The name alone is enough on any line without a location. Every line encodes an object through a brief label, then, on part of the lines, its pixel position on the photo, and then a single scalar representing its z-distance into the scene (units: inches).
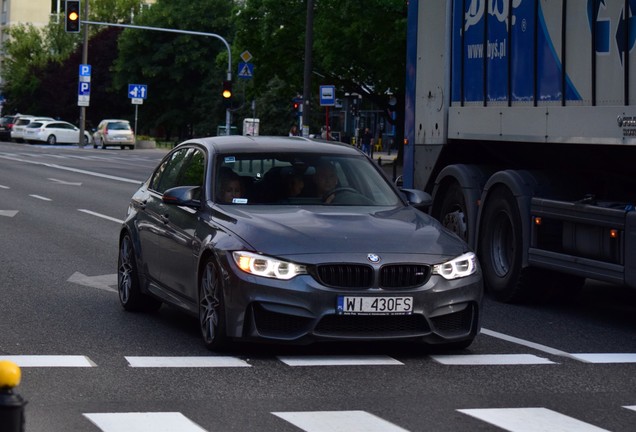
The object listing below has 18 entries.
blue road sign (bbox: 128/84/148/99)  3107.0
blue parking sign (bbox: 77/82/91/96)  3267.7
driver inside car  411.5
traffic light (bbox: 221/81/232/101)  1922.0
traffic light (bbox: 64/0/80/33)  1916.8
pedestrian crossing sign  1918.1
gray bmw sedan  358.9
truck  444.5
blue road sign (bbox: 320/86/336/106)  1740.0
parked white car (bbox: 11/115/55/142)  3454.7
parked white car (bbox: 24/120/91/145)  3378.4
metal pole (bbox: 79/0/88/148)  3161.9
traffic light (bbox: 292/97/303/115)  2161.7
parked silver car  3065.9
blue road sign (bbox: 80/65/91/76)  3243.1
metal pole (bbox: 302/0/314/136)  1598.2
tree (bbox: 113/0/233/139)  3740.2
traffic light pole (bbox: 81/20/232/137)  2011.6
